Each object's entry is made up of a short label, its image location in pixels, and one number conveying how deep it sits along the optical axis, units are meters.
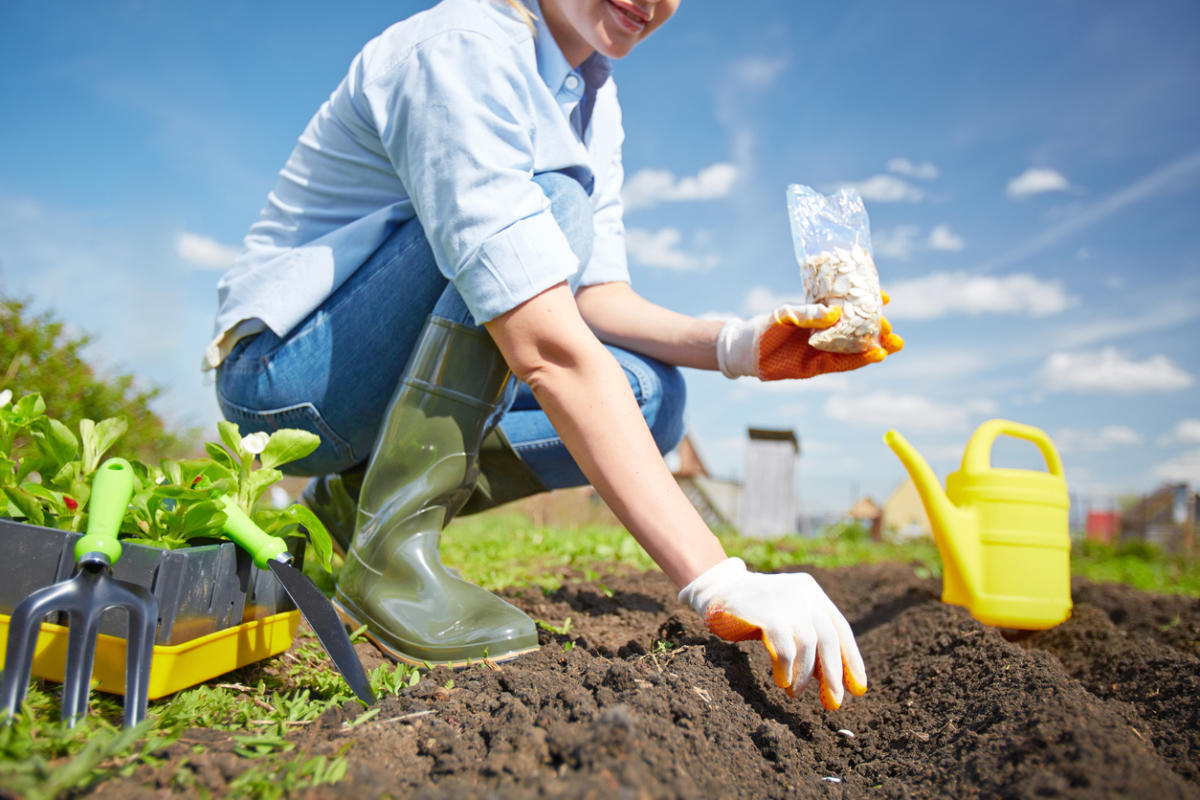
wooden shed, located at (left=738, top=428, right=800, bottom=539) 7.65
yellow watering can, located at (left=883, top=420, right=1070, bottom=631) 2.02
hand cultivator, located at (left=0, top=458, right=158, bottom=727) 0.91
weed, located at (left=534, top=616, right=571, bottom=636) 1.57
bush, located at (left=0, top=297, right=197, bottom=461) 4.21
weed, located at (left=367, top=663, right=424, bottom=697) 1.21
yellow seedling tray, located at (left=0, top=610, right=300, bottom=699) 1.07
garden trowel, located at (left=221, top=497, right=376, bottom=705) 1.14
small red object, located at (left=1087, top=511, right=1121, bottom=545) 12.62
